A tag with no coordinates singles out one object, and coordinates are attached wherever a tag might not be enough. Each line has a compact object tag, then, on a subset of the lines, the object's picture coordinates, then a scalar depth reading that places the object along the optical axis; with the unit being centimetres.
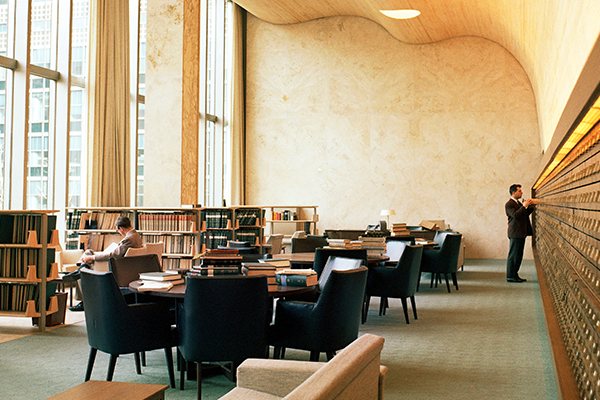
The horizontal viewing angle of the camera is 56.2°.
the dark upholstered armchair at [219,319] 341
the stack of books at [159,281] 393
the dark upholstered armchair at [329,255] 555
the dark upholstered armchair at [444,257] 807
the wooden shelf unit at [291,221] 1355
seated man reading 676
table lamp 1273
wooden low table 240
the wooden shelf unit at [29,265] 573
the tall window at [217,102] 1357
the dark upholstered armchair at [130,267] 469
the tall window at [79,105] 925
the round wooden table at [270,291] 374
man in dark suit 910
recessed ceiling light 1008
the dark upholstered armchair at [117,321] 358
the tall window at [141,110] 1075
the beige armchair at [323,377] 157
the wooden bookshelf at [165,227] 837
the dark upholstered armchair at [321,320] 371
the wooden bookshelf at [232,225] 969
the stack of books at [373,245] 650
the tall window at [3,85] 782
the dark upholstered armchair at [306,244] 764
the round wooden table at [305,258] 585
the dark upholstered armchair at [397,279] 593
